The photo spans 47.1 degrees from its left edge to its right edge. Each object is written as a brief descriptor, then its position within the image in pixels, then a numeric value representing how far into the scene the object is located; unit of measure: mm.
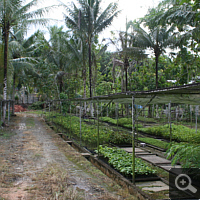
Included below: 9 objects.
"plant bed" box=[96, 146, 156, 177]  5328
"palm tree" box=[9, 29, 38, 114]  20094
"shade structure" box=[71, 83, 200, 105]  3758
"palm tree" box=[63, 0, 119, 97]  17312
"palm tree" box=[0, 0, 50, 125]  13742
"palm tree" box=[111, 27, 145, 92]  15905
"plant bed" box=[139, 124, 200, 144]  9102
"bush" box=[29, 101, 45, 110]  34031
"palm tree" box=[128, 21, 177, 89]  15141
